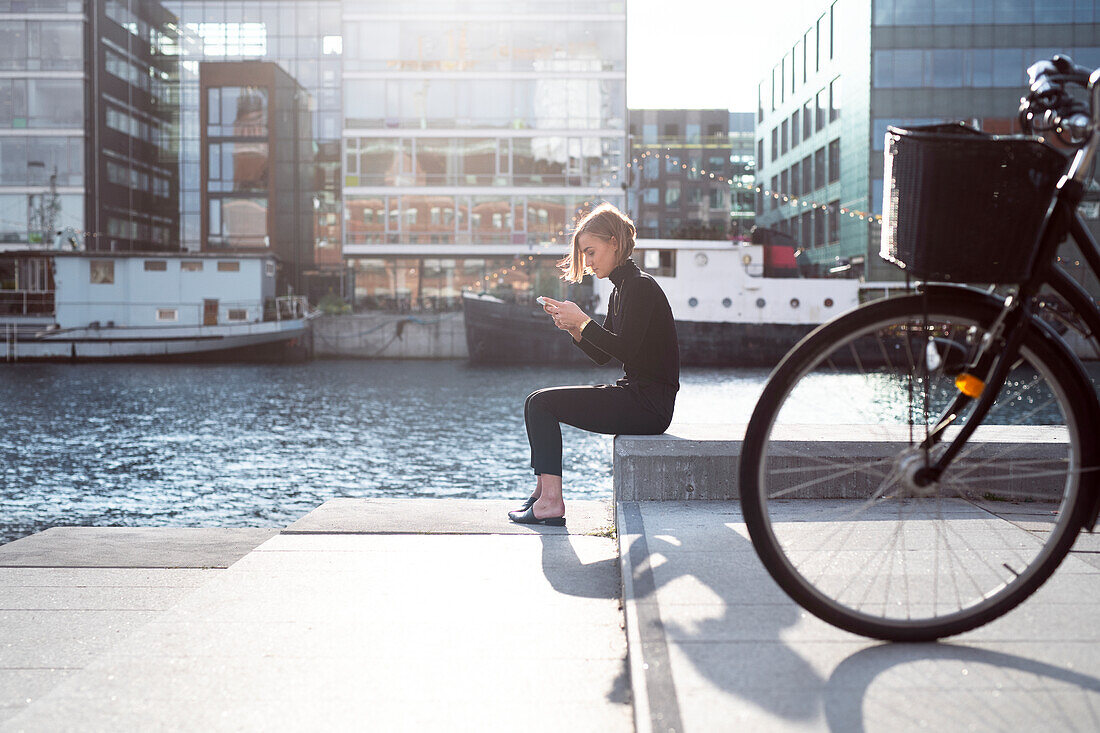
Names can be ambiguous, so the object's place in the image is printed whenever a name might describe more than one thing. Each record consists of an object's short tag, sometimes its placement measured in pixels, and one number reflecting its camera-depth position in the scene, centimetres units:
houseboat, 2842
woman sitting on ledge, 355
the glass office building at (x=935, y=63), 3183
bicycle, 180
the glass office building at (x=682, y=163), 6259
